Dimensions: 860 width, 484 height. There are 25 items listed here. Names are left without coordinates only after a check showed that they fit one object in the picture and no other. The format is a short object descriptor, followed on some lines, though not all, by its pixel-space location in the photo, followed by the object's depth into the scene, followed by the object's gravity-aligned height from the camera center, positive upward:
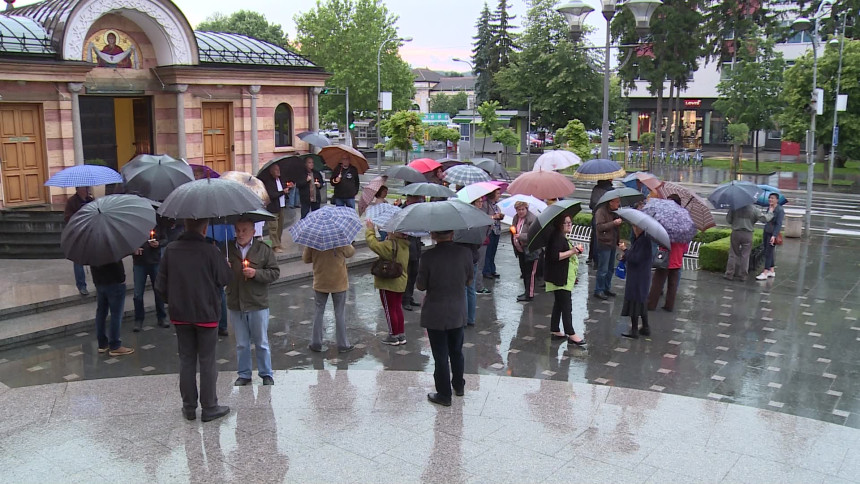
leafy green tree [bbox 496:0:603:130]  51.59 +4.18
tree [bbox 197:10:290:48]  73.50 +10.76
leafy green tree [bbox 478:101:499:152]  43.97 +1.15
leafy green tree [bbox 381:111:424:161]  34.28 +0.36
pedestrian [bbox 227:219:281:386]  7.72 -1.62
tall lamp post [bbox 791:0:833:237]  20.69 -0.01
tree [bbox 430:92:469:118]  103.89 +4.58
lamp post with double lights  15.88 +2.68
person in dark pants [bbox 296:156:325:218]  15.57 -1.10
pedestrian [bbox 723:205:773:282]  13.44 -1.77
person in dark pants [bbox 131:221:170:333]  10.04 -1.71
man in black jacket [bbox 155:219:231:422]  6.62 -1.43
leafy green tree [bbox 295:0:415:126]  51.03 +6.19
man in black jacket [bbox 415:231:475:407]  7.14 -1.47
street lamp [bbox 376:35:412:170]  39.58 +5.01
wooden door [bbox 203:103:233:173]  19.02 -0.02
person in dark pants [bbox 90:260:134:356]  8.97 -1.96
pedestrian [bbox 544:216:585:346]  9.45 -1.66
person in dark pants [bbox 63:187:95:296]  10.69 -0.93
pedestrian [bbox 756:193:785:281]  13.88 -1.61
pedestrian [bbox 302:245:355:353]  9.09 -1.64
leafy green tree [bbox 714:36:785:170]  36.94 +2.41
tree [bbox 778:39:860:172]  32.97 +1.79
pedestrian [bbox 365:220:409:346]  9.46 -1.83
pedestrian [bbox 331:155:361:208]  15.17 -0.89
